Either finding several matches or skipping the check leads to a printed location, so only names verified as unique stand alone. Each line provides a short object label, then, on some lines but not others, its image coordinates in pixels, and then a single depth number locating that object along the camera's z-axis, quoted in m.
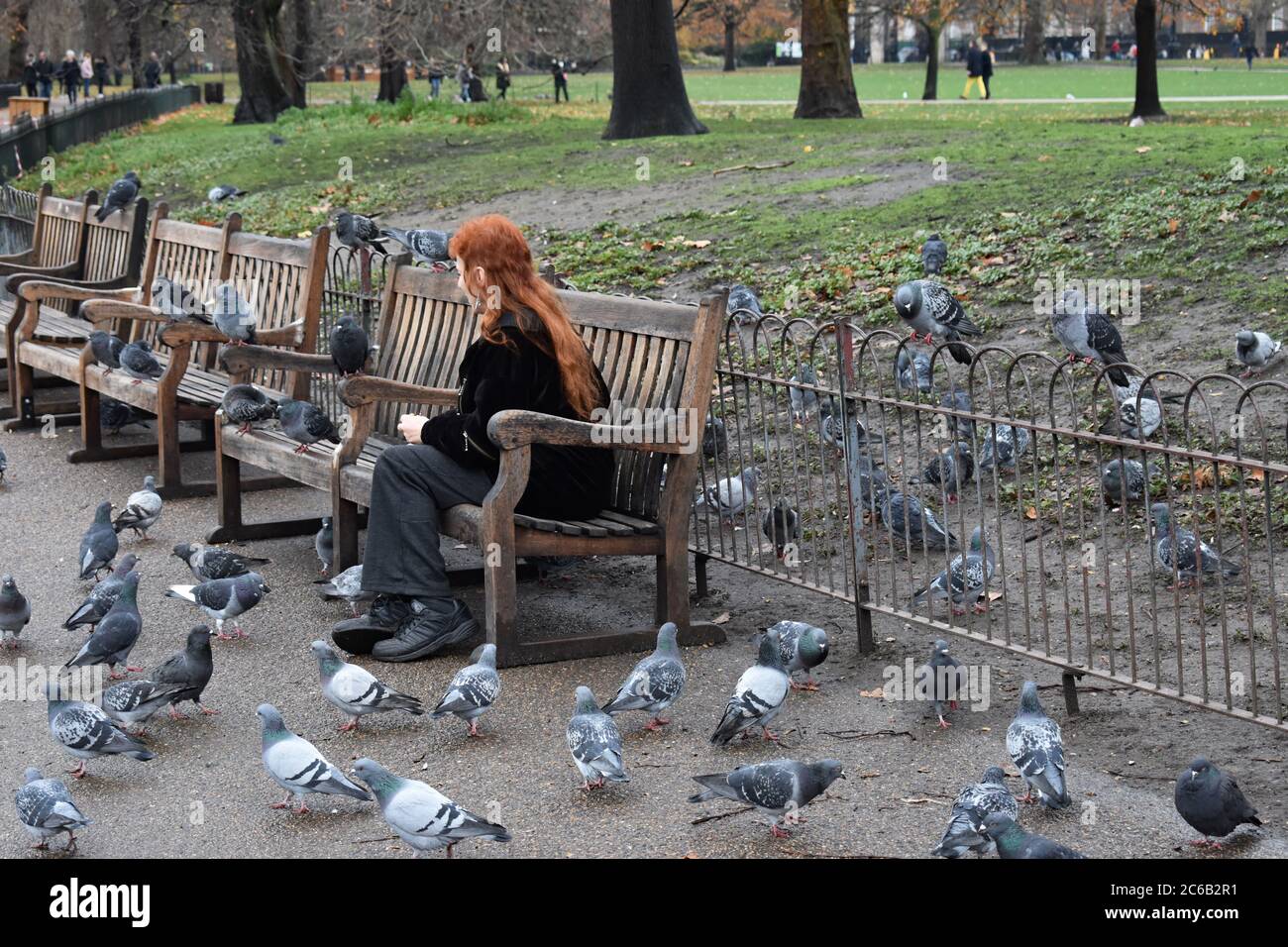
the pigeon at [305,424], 7.89
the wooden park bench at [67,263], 11.62
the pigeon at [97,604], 6.82
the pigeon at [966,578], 6.39
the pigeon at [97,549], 7.67
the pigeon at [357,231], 12.20
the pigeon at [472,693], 5.54
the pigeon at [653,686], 5.59
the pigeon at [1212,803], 4.50
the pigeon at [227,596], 6.87
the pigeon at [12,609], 6.76
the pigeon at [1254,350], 8.71
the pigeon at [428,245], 11.59
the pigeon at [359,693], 5.66
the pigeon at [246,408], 8.23
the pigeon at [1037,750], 4.87
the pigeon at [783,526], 6.96
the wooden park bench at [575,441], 6.20
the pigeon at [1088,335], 8.94
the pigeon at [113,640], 6.29
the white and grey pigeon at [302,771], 4.95
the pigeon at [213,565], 7.47
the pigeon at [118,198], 12.59
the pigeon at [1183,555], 6.77
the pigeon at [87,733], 5.31
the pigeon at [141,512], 8.44
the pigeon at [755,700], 5.46
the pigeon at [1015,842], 4.28
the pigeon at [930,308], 9.72
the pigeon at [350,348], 8.22
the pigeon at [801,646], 6.03
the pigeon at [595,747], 5.05
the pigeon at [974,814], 4.45
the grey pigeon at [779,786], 4.72
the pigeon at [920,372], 10.27
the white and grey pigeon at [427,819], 4.59
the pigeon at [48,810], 4.66
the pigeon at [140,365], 9.71
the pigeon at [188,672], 5.79
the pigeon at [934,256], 11.61
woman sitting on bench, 6.38
